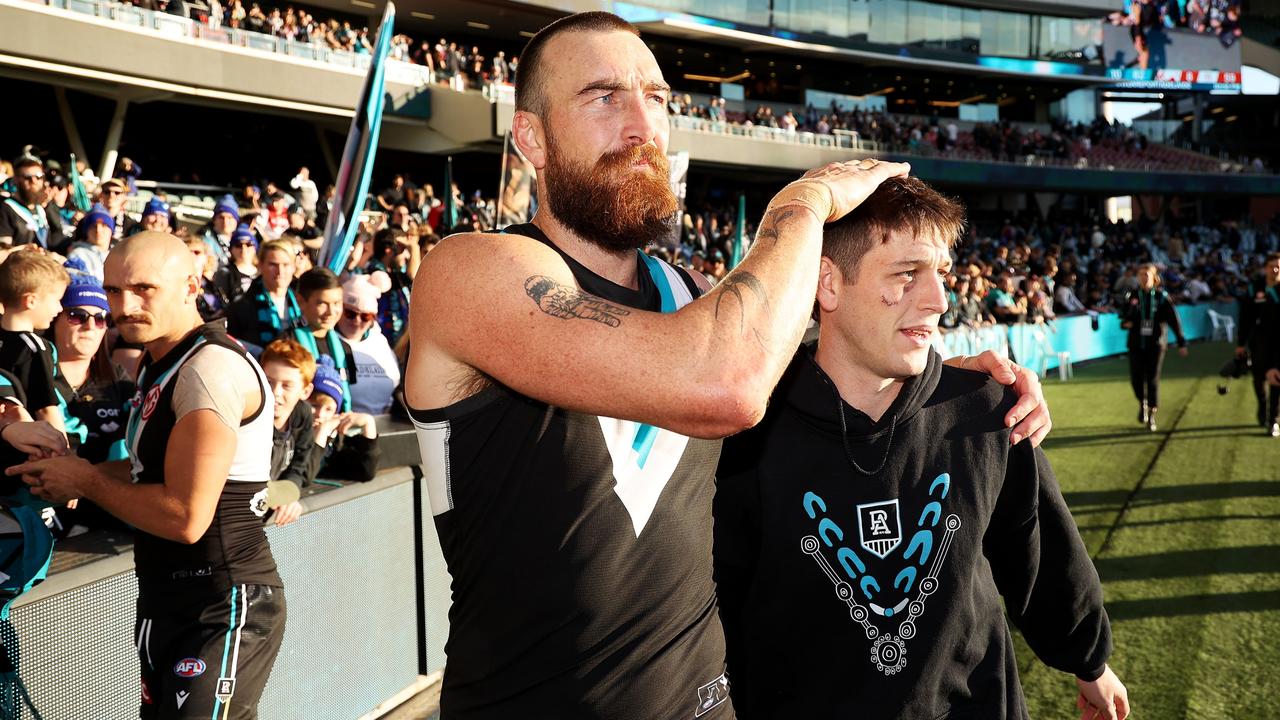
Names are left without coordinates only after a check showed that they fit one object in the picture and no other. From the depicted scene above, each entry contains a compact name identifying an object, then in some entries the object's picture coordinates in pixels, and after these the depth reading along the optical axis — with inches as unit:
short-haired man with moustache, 112.7
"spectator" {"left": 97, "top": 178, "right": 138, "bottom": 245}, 383.6
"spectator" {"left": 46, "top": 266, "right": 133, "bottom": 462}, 162.4
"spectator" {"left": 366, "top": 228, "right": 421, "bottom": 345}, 341.0
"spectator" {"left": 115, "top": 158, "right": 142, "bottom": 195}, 679.1
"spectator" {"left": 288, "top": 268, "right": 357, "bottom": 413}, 225.6
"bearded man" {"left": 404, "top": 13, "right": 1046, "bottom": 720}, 60.7
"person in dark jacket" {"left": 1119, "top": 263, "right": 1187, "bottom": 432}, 503.8
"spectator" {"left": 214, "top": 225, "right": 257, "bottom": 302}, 304.5
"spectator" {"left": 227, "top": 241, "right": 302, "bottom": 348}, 236.8
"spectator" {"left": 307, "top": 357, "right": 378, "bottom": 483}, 194.5
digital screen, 2009.1
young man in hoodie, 89.7
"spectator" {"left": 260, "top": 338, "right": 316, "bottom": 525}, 170.9
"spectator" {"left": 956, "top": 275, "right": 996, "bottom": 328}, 662.5
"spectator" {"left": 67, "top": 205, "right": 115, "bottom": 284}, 280.7
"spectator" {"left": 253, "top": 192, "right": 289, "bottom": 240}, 525.3
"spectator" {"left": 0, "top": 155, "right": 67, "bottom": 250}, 289.0
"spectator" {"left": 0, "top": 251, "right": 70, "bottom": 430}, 149.2
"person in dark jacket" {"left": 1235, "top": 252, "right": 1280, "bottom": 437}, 417.1
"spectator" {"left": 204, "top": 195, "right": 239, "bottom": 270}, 355.9
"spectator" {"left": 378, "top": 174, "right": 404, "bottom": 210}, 755.5
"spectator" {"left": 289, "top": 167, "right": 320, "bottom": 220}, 635.9
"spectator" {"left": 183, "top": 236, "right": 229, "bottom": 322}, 289.4
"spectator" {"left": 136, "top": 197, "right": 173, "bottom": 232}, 334.6
